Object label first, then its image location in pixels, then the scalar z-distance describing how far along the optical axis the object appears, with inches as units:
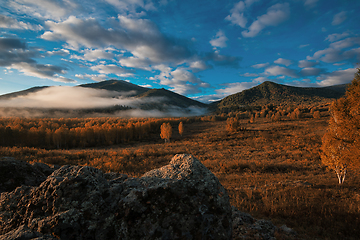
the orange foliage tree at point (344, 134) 393.4
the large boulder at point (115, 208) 101.4
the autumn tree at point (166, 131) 2605.3
